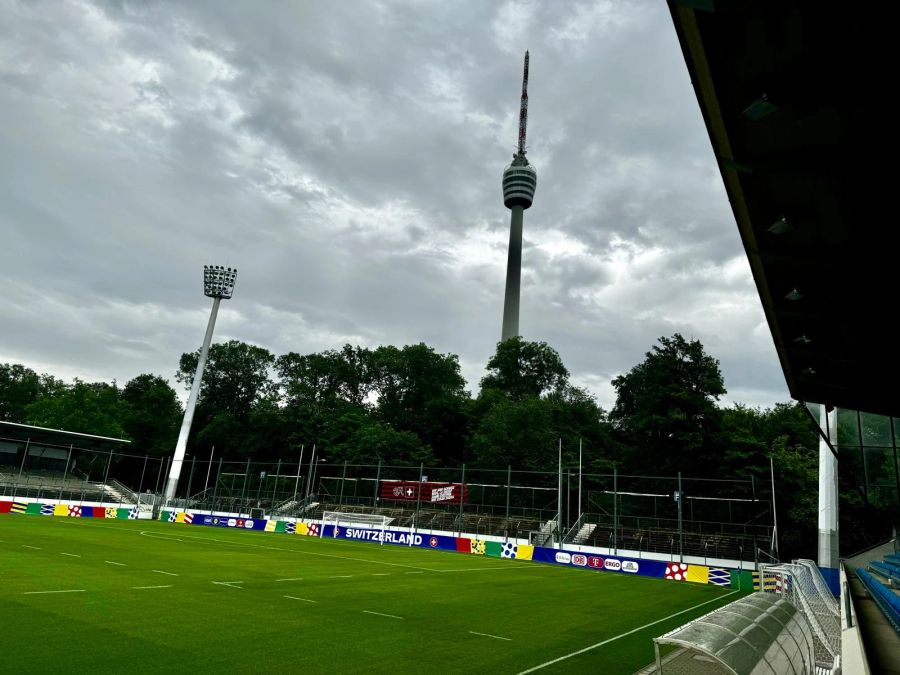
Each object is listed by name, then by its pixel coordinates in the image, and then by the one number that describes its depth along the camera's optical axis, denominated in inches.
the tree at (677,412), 2050.9
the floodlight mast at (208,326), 2479.1
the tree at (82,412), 3181.6
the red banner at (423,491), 1876.2
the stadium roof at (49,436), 2316.1
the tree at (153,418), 3371.1
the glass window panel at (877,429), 808.3
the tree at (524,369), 3125.0
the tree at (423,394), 3051.2
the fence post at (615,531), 1431.5
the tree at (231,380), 3535.9
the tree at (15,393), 3794.3
